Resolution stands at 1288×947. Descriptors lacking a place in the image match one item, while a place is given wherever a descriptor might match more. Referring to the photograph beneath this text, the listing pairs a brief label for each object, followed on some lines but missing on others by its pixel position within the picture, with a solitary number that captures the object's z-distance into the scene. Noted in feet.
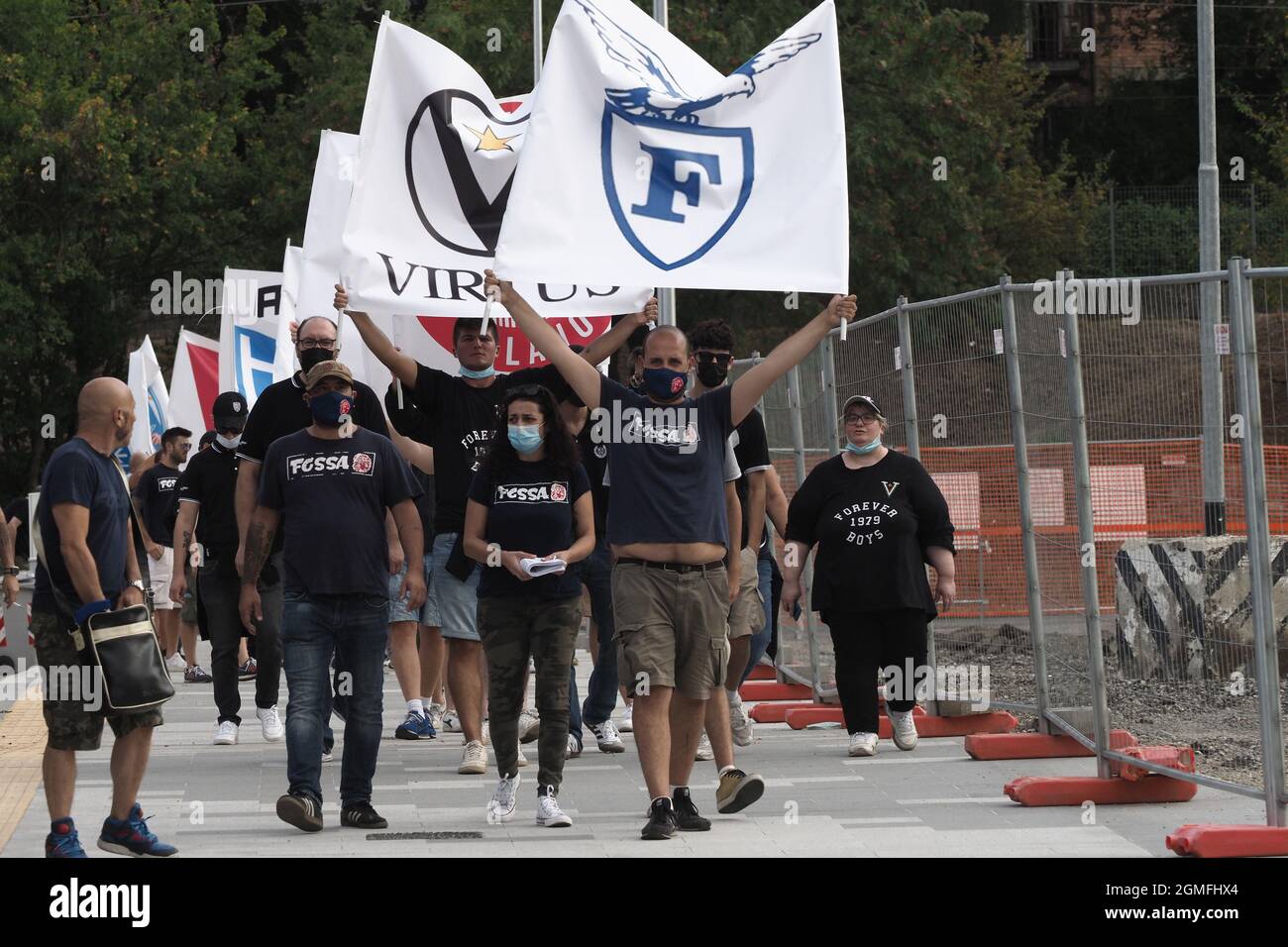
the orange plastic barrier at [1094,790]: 62.08
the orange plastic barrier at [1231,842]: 51.01
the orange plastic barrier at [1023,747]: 72.43
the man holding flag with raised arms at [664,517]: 56.75
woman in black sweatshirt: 74.33
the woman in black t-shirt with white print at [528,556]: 59.16
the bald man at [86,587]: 52.80
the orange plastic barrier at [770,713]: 90.27
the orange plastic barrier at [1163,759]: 60.90
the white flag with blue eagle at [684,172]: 61.31
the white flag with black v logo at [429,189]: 70.54
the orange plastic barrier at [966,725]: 79.30
